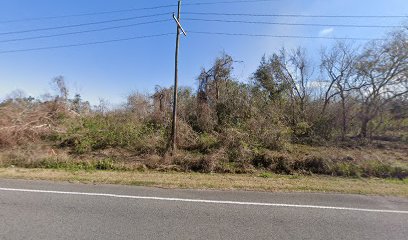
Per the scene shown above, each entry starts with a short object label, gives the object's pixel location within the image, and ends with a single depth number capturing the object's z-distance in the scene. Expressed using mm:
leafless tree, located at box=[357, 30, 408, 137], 18297
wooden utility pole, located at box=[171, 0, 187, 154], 14284
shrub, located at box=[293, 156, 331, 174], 11665
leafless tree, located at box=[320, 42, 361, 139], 20194
